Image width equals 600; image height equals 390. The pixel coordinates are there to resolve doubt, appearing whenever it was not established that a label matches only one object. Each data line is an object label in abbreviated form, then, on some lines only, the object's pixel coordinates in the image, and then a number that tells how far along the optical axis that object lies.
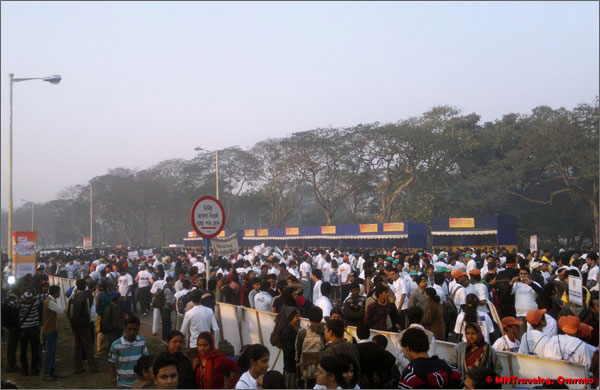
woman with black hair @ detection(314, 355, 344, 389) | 4.59
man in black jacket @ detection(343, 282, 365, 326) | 8.23
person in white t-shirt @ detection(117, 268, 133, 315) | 15.06
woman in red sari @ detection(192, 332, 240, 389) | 5.55
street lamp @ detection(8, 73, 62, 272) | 20.97
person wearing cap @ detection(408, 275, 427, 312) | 9.34
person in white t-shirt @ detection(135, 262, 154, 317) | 16.47
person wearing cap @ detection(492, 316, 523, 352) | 6.27
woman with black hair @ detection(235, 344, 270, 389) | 5.14
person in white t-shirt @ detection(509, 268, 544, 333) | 9.48
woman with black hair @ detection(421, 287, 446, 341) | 8.45
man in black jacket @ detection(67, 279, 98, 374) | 9.92
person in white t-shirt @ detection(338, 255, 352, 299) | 16.39
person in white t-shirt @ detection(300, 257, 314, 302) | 17.03
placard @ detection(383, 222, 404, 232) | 32.72
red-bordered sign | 8.65
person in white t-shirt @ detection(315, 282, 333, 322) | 8.36
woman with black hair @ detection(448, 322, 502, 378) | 5.38
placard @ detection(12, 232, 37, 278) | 17.59
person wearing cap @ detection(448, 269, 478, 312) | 9.98
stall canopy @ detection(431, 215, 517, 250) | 30.62
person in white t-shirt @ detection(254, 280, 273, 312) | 10.56
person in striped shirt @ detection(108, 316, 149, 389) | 6.69
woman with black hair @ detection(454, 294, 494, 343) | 6.88
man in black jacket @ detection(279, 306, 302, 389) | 6.90
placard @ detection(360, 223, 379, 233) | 34.91
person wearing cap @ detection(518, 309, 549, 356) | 5.88
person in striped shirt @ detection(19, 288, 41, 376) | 9.48
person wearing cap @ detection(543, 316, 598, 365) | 5.49
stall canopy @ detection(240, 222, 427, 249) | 32.81
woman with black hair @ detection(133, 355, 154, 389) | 5.45
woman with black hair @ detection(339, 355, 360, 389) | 4.68
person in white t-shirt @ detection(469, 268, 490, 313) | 9.91
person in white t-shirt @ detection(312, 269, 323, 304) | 11.75
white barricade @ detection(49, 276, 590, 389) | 5.40
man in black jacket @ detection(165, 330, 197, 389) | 5.54
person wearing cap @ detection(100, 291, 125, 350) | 9.88
